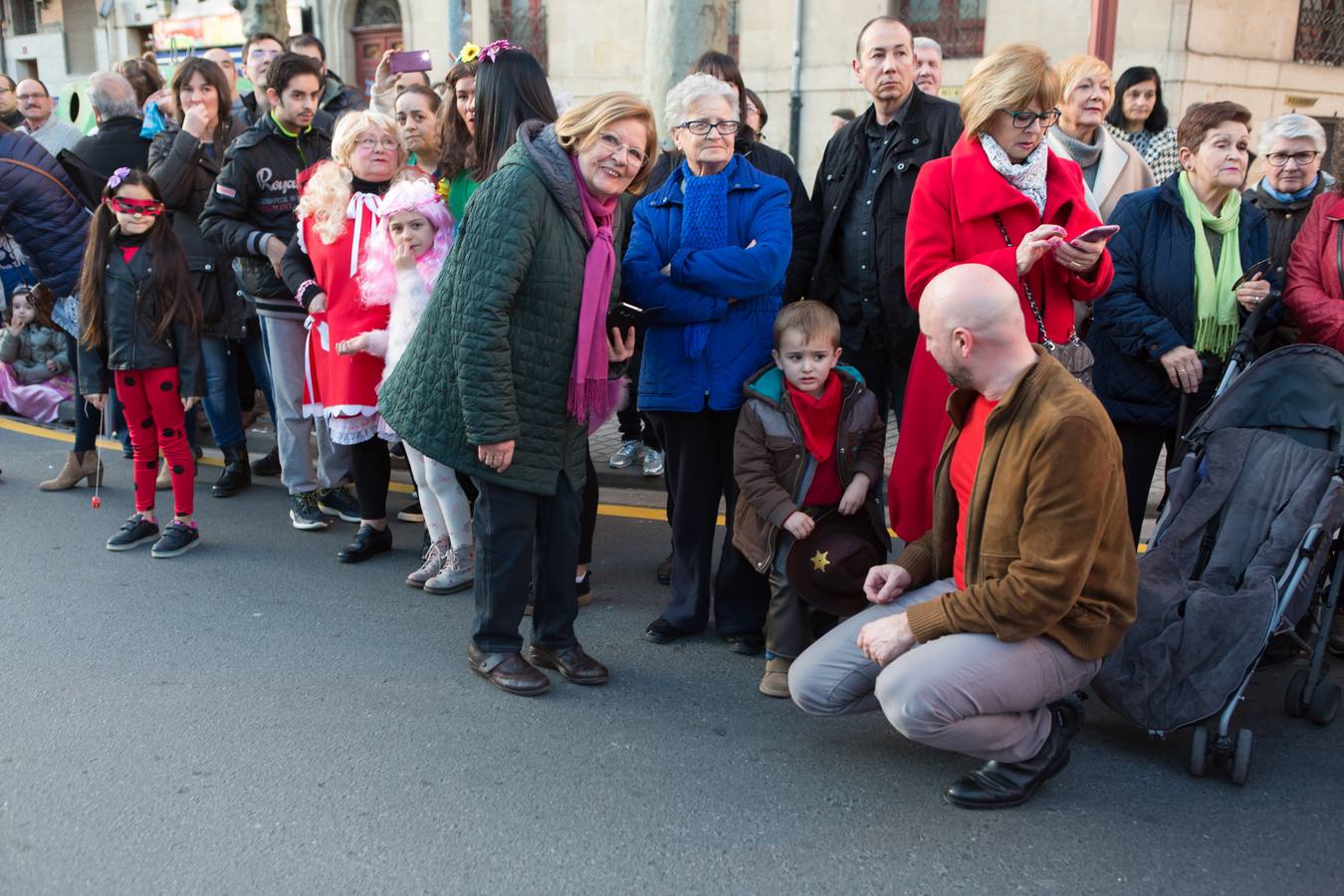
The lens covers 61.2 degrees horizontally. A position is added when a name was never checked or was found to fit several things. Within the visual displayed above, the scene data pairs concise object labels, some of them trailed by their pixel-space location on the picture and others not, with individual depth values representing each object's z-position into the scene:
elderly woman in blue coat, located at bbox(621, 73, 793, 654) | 3.82
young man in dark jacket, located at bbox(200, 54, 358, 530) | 5.48
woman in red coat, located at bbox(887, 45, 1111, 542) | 3.57
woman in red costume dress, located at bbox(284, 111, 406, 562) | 4.85
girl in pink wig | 4.55
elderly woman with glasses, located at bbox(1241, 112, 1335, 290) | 4.39
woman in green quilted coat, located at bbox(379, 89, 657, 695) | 3.45
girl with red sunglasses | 5.18
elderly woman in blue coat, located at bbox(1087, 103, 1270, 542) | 4.11
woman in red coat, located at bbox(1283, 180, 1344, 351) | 3.97
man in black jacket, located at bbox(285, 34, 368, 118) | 7.23
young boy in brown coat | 3.80
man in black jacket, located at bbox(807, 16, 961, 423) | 4.28
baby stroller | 3.18
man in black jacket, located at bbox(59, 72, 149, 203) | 6.59
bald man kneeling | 2.85
